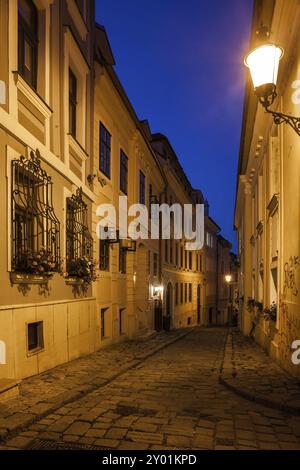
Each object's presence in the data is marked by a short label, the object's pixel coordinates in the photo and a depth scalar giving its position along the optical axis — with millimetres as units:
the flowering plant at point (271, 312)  9472
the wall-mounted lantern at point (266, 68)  5344
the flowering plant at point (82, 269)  9281
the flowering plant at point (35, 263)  6719
